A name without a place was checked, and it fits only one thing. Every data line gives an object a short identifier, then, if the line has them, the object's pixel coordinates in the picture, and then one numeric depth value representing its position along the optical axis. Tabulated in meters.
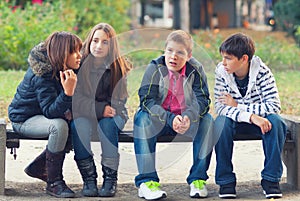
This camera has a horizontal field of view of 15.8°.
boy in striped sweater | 7.68
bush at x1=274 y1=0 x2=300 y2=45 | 26.05
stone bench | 7.70
